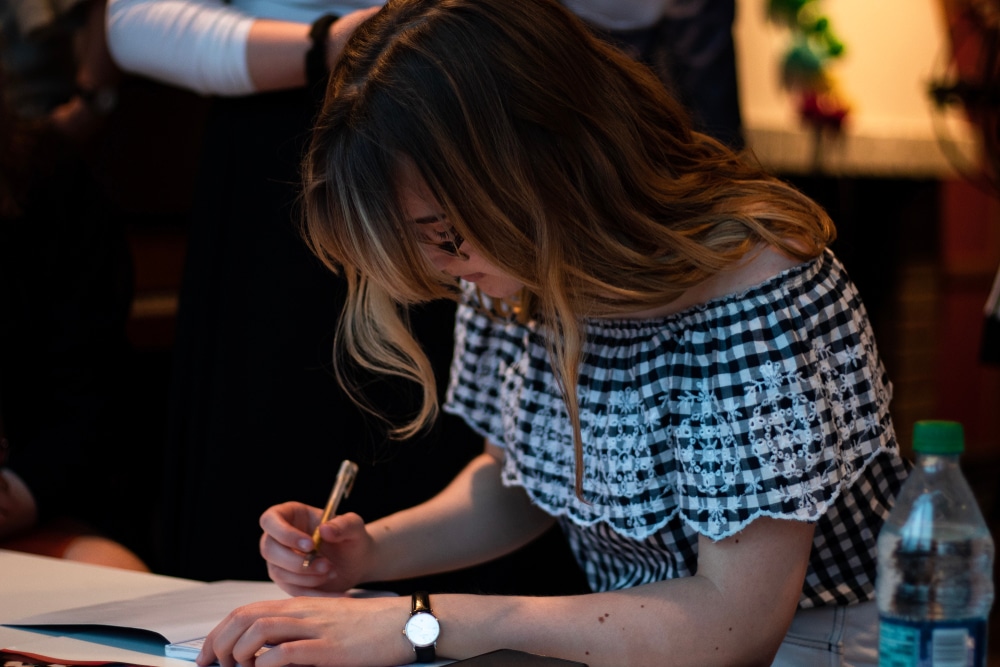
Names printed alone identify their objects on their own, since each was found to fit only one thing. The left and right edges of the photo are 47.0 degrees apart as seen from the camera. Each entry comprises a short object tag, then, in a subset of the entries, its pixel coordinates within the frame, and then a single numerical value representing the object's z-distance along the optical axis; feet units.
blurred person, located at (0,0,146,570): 5.69
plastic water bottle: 2.23
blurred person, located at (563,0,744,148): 5.49
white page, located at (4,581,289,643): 3.27
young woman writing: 3.11
